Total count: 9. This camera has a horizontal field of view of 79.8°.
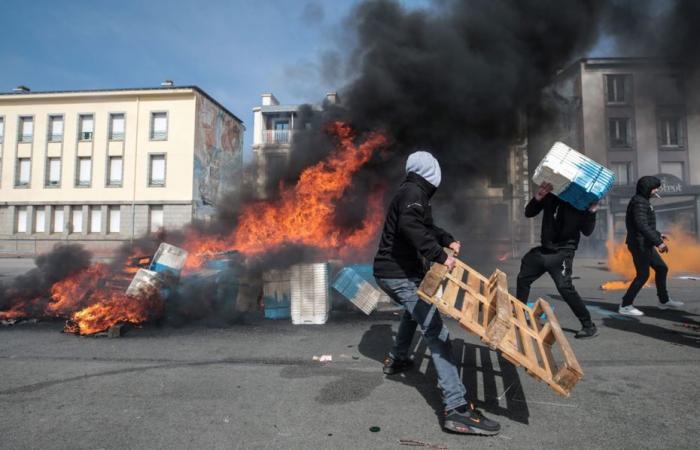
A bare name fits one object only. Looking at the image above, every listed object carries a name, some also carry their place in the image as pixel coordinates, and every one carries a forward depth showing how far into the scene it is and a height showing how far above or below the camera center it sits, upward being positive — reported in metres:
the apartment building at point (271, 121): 30.19 +9.65
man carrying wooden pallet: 2.74 -0.17
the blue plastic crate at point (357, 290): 6.24 -0.63
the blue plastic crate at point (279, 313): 6.31 -0.99
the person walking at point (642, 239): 5.78 +0.17
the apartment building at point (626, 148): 23.58 +6.94
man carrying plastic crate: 4.78 +0.03
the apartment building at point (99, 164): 26.73 +5.30
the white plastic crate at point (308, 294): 5.97 -0.67
